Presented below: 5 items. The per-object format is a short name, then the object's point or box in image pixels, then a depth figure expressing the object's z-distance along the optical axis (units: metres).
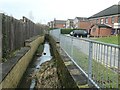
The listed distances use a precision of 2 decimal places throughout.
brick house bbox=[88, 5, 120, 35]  23.02
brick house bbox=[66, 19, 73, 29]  47.83
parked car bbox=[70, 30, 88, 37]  18.33
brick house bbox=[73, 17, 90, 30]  35.30
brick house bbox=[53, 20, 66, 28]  53.07
